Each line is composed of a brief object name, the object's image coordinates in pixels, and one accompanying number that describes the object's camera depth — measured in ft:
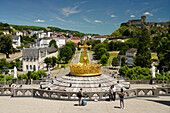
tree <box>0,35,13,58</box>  310.45
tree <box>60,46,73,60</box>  322.10
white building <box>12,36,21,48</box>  435.53
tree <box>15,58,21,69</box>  258.08
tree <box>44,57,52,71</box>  255.29
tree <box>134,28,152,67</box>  197.12
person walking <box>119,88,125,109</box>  45.41
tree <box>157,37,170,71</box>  158.69
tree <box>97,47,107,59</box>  364.46
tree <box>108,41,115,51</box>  496.64
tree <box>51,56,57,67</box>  267.59
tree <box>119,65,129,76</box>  159.84
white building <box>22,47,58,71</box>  249.55
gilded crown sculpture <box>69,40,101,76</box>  75.40
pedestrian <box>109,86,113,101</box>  52.70
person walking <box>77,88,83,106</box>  48.35
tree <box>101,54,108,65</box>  297.12
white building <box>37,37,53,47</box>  533.14
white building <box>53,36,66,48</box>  613.11
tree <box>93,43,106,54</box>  411.42
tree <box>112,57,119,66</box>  261.65
